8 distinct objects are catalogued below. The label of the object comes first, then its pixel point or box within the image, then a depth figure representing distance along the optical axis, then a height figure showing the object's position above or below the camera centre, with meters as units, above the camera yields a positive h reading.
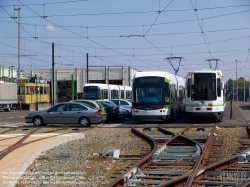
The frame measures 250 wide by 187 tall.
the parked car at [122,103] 37.04 -0.98
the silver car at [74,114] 25.97 -1.28
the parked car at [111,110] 30.52 -1.25
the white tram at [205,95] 27.77 -0.26
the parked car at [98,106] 27.02 -0.87
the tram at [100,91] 43.24 -0.03
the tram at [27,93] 57.94 -0.27
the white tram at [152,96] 27.86 -0.32
